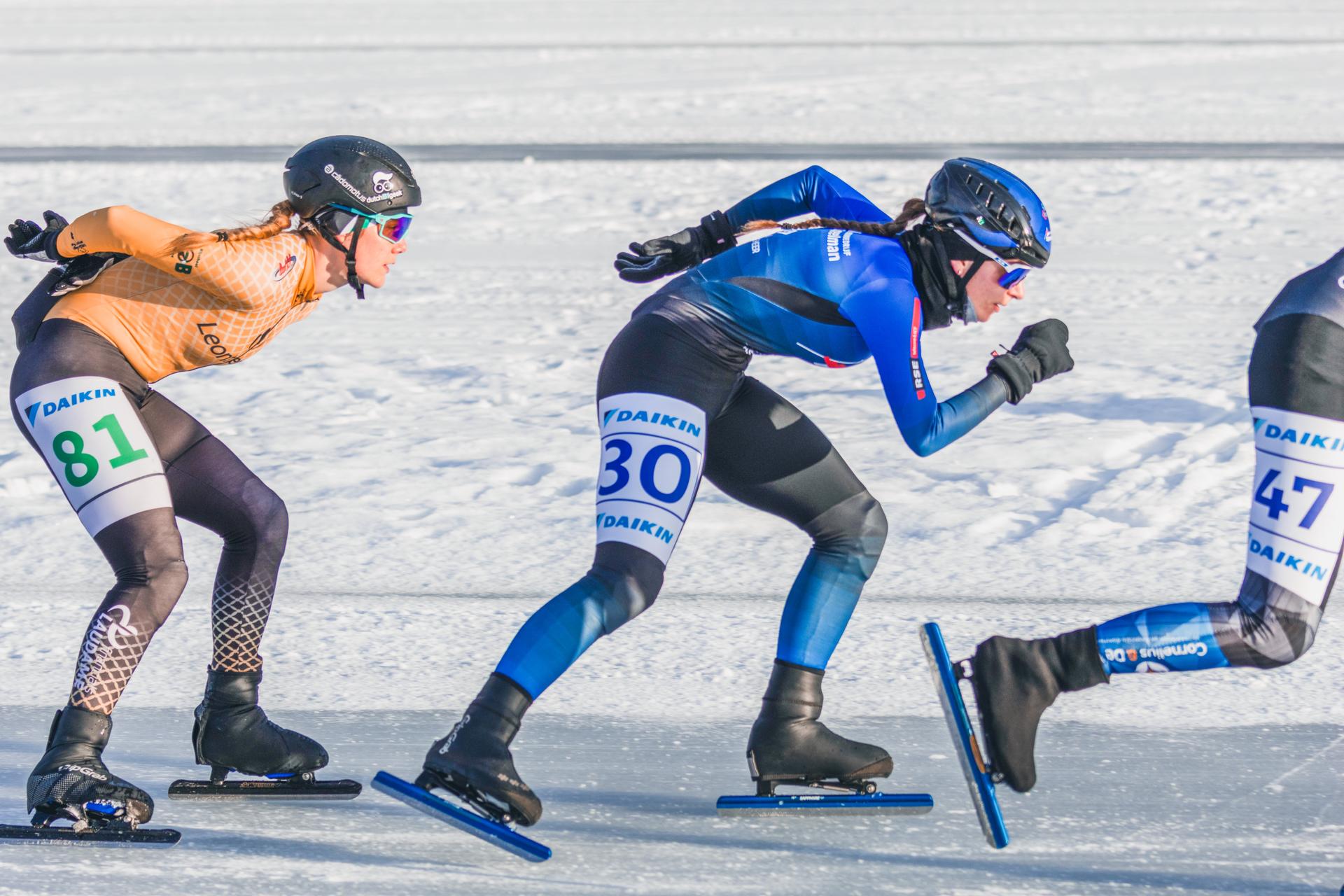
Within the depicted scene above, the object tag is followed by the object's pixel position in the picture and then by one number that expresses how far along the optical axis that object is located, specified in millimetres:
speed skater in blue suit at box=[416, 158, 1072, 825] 6145
